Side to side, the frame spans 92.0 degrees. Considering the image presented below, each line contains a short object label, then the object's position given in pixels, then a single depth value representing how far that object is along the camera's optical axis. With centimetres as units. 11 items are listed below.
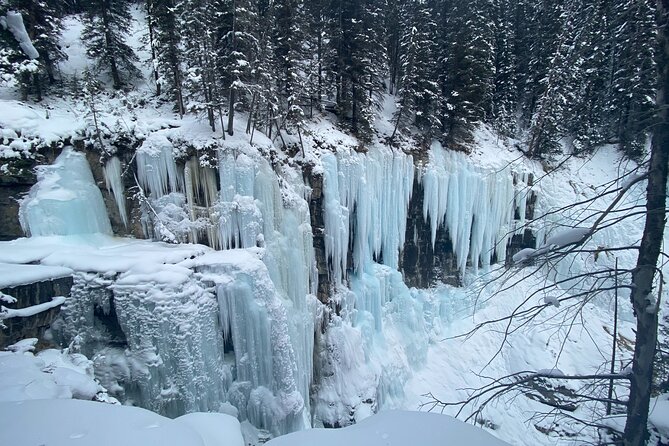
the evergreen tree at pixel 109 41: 1246
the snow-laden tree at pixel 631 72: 213
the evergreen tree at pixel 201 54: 988
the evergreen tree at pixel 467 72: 1595
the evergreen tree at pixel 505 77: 2000
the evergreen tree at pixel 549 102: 1662
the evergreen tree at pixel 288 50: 1205
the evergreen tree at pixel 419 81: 1455
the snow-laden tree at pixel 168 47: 1061
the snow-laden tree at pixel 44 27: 1024
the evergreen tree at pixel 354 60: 1375
